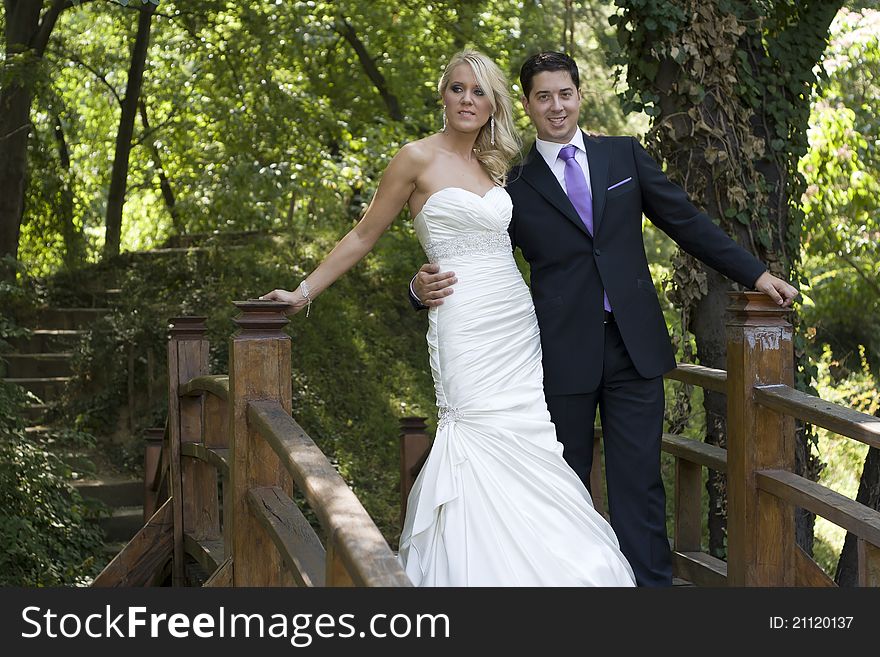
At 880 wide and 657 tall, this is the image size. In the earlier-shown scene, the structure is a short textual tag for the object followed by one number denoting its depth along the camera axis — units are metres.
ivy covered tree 5.48
